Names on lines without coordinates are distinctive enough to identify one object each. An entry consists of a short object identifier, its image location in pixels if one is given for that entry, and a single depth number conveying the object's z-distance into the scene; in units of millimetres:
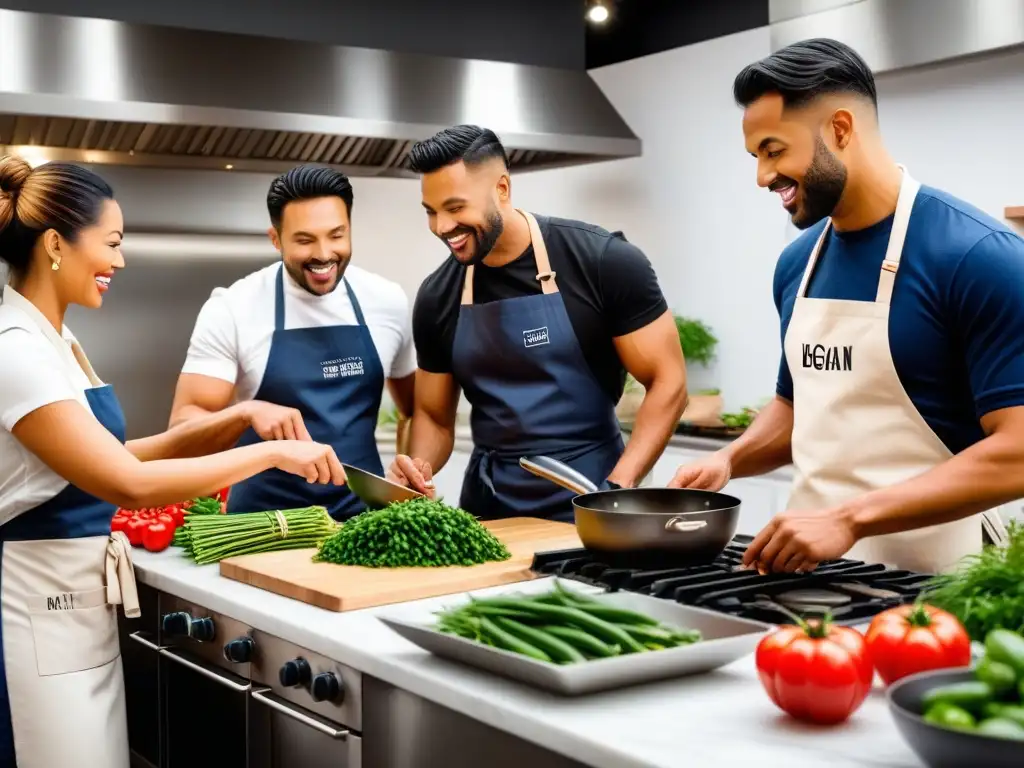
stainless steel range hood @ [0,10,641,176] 3857
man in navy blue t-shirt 1922
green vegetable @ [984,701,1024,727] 1127
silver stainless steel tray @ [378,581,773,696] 1468
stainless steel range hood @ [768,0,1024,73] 3764
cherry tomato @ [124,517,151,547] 2619
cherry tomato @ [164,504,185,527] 2686
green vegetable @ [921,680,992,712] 1179
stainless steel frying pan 2010
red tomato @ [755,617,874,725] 1356
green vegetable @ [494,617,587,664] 1521
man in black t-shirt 2934
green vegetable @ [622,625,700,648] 1591
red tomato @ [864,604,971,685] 1428
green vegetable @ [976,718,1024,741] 1102
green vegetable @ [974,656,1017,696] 1175
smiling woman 2008
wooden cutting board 2021
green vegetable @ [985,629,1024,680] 1173
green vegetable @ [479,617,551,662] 1534
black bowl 1102
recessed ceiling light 5836
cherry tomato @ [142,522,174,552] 2596
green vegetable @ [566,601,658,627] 1621
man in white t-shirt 2971
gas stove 1784
